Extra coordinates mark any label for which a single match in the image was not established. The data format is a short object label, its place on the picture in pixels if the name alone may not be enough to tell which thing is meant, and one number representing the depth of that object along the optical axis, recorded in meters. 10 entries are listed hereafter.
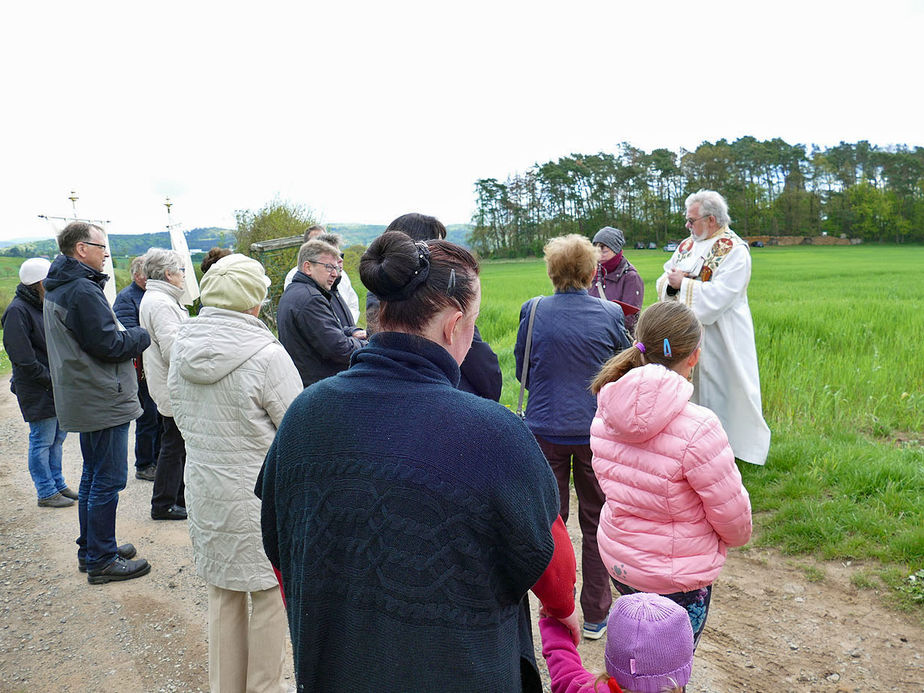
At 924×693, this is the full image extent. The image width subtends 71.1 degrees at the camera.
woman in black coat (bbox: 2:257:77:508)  5.27
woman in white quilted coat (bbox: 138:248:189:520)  4.79
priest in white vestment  4.95
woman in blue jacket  3.29
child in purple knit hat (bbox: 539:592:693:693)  1.43
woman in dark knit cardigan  1.22
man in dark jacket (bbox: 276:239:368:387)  4.19
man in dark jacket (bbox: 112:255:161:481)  5.57
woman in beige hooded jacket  2.69
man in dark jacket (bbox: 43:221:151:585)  3.89
